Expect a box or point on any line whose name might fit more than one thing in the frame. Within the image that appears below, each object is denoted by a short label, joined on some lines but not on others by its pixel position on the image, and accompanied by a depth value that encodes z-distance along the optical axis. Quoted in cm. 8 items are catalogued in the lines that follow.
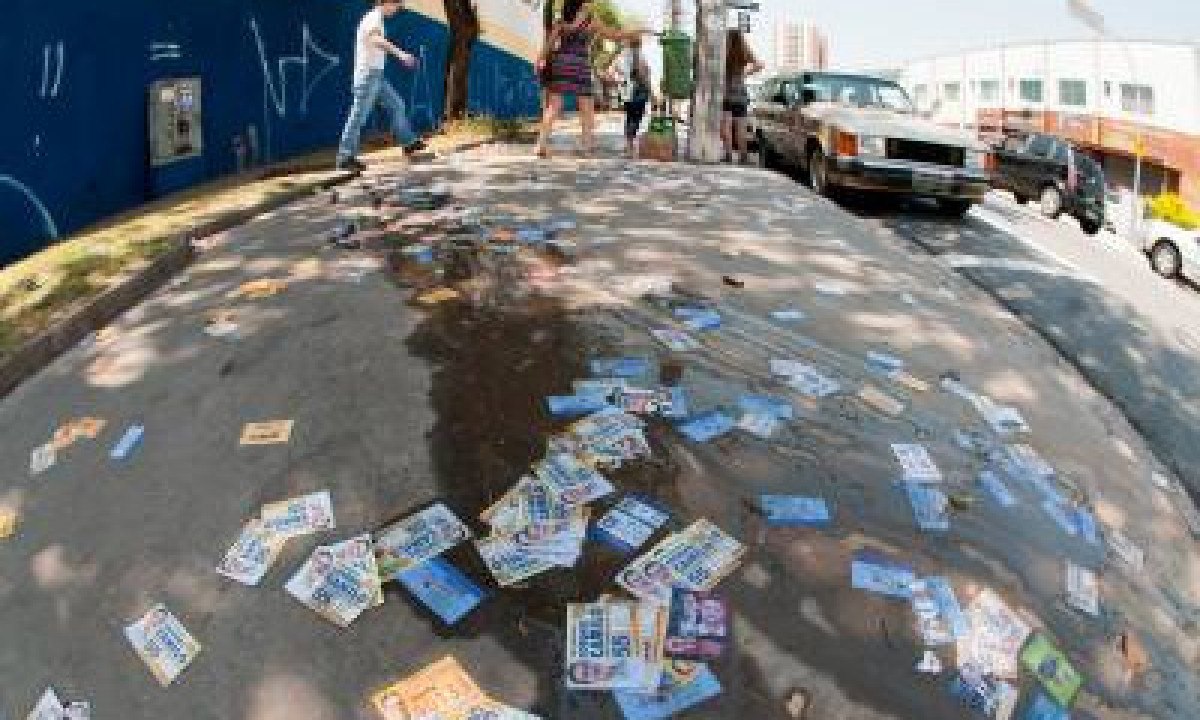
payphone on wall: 961
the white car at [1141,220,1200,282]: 1611
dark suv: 1988
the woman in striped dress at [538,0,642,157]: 998
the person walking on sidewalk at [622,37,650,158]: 1435
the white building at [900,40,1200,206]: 4388
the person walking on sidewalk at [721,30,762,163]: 1281
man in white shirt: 1002
